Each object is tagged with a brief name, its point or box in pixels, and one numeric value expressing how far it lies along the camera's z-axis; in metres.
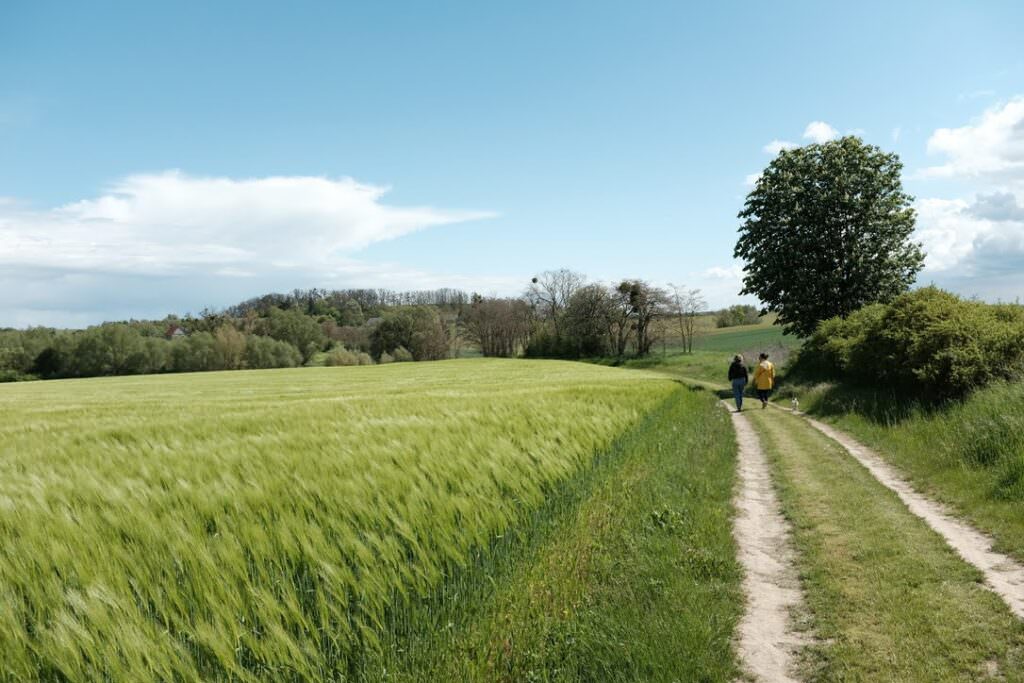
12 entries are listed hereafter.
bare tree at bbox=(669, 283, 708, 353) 78.15
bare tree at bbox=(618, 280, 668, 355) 76.88
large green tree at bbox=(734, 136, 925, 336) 30.98
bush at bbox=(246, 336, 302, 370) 93.19
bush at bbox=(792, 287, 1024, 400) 14.13
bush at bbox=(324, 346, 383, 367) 95.12
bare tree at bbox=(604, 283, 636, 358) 79.19
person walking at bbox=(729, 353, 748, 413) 22.50
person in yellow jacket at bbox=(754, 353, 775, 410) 23.64
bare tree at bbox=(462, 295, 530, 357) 102.31
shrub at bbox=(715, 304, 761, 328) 125.79
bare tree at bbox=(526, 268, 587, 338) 99.05
